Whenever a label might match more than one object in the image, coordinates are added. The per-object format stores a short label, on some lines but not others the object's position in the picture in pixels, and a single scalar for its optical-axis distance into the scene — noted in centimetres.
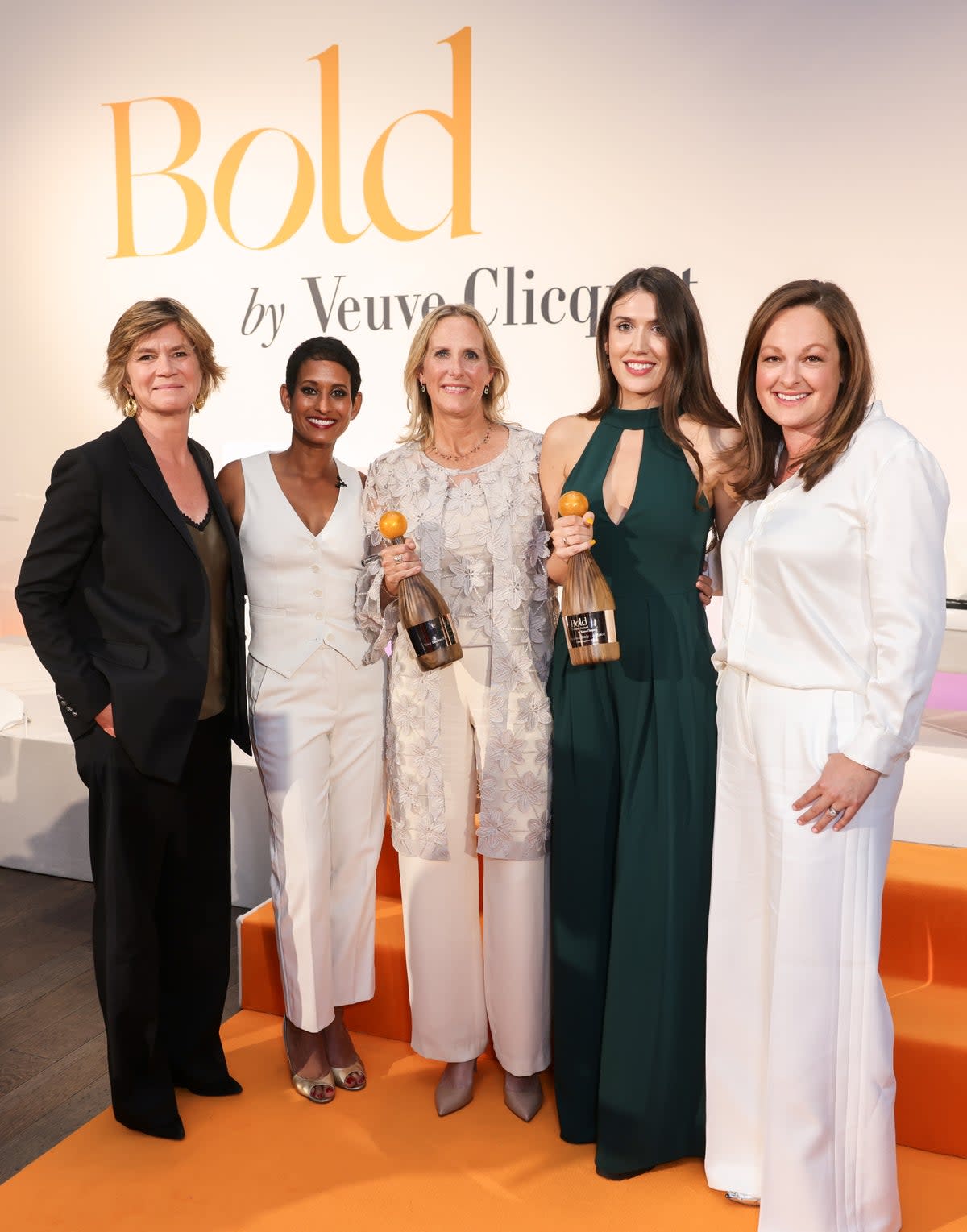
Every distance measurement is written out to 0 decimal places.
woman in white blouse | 189
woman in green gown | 228
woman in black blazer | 231
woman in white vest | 251
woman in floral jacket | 240
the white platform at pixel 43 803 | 415
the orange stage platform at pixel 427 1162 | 226
